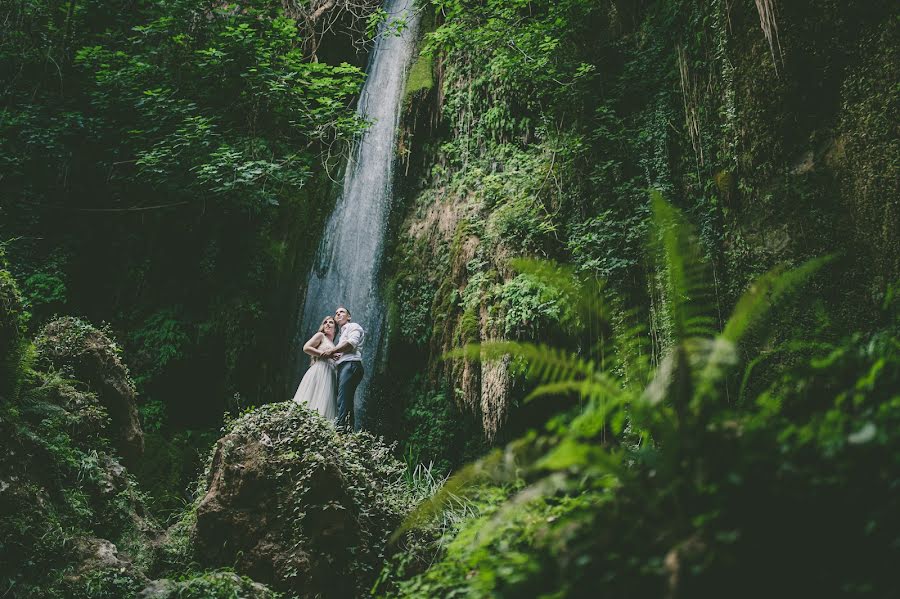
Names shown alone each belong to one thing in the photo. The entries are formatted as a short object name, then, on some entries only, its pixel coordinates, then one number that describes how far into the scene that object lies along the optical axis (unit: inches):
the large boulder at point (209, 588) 168.6
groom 313.7
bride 314.0
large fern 66.0
